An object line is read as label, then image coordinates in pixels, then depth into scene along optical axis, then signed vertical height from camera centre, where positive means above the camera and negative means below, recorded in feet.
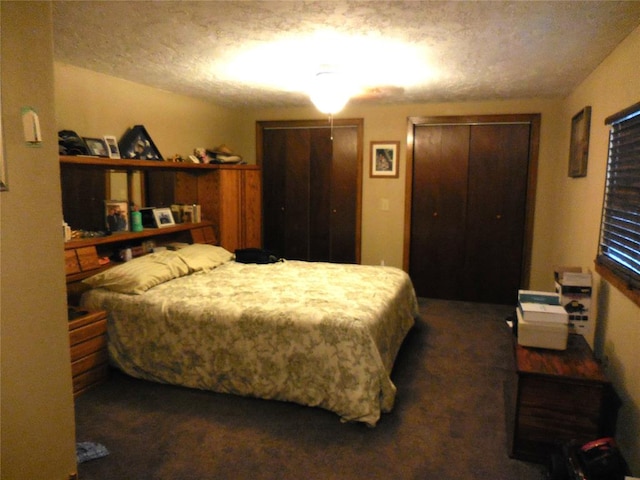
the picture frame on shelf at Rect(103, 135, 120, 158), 12.06 +0.92
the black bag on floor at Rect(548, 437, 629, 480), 6.10 -3.79
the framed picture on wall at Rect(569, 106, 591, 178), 11.23 +1.08
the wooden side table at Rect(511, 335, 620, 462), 7.13 -3.46
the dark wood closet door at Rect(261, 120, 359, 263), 18.06 -0.40
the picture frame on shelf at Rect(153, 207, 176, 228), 13.49 -1.08
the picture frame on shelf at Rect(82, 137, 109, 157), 11.54 +0.87
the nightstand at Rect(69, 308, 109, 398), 9.50 -3.59
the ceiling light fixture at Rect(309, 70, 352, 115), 10.89 +2.23
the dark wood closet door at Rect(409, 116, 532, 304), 16.29 -0.94
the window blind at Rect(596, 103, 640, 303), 7.59 -0.41
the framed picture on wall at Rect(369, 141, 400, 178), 17.46 +0.90
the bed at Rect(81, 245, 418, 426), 8.64 -3.08
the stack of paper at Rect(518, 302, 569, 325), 7.89 -2.24
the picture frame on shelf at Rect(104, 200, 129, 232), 12.07 -0.90
